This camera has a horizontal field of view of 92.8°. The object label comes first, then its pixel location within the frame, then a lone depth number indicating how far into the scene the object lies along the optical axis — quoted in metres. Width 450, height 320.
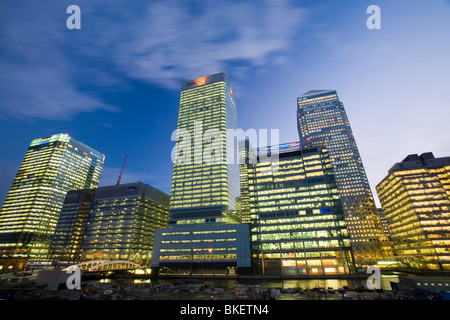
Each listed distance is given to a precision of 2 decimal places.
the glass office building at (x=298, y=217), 107.12
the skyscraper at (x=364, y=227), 179.75
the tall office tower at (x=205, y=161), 155.75
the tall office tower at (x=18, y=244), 186.38
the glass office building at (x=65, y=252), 194.62
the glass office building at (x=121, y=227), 175.12
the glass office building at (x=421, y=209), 119.44
